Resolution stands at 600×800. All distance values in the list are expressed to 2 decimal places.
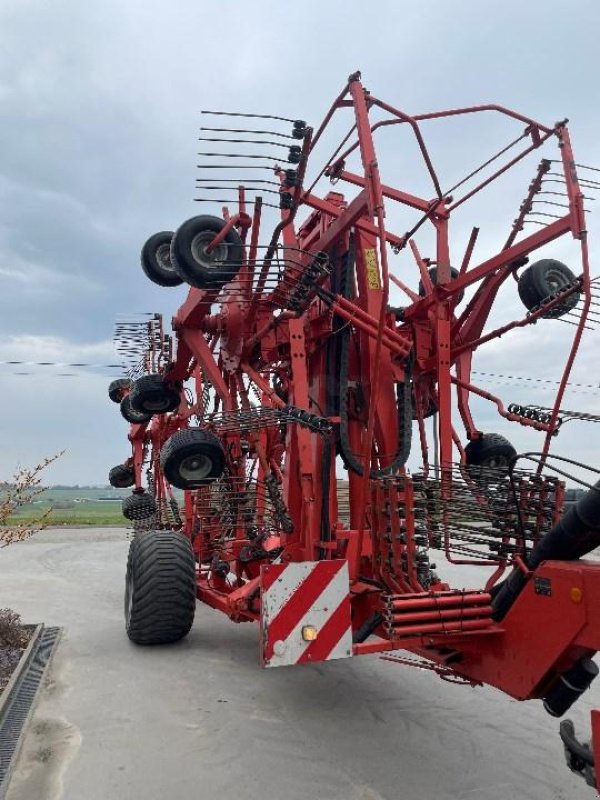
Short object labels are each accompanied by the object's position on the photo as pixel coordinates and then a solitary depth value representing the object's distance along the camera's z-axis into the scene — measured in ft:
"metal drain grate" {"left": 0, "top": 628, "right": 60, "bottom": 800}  12.59
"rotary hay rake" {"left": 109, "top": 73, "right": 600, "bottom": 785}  10.91
